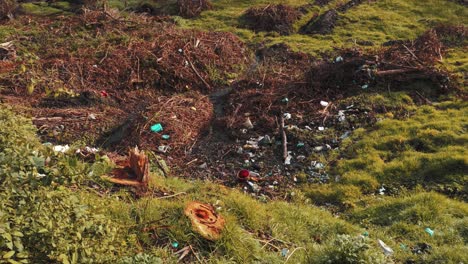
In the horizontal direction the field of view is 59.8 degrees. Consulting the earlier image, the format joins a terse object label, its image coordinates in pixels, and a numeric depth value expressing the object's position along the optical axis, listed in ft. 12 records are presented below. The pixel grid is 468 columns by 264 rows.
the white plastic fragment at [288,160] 22.44
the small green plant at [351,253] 11.78
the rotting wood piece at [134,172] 16.12
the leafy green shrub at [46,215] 8.80
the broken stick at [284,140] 22.86
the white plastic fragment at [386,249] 14.66
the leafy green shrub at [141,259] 10.77
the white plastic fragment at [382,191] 19.52
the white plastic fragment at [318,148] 23.26
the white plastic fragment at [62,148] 20.48
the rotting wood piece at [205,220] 13.01
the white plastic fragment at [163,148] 23.66
